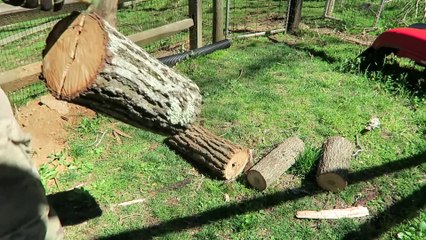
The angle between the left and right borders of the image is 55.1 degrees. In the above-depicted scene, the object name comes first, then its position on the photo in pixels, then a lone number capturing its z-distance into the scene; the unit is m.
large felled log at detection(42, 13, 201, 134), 2.13
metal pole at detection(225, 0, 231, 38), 7.39
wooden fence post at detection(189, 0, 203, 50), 6.71
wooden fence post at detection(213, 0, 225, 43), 7.06
